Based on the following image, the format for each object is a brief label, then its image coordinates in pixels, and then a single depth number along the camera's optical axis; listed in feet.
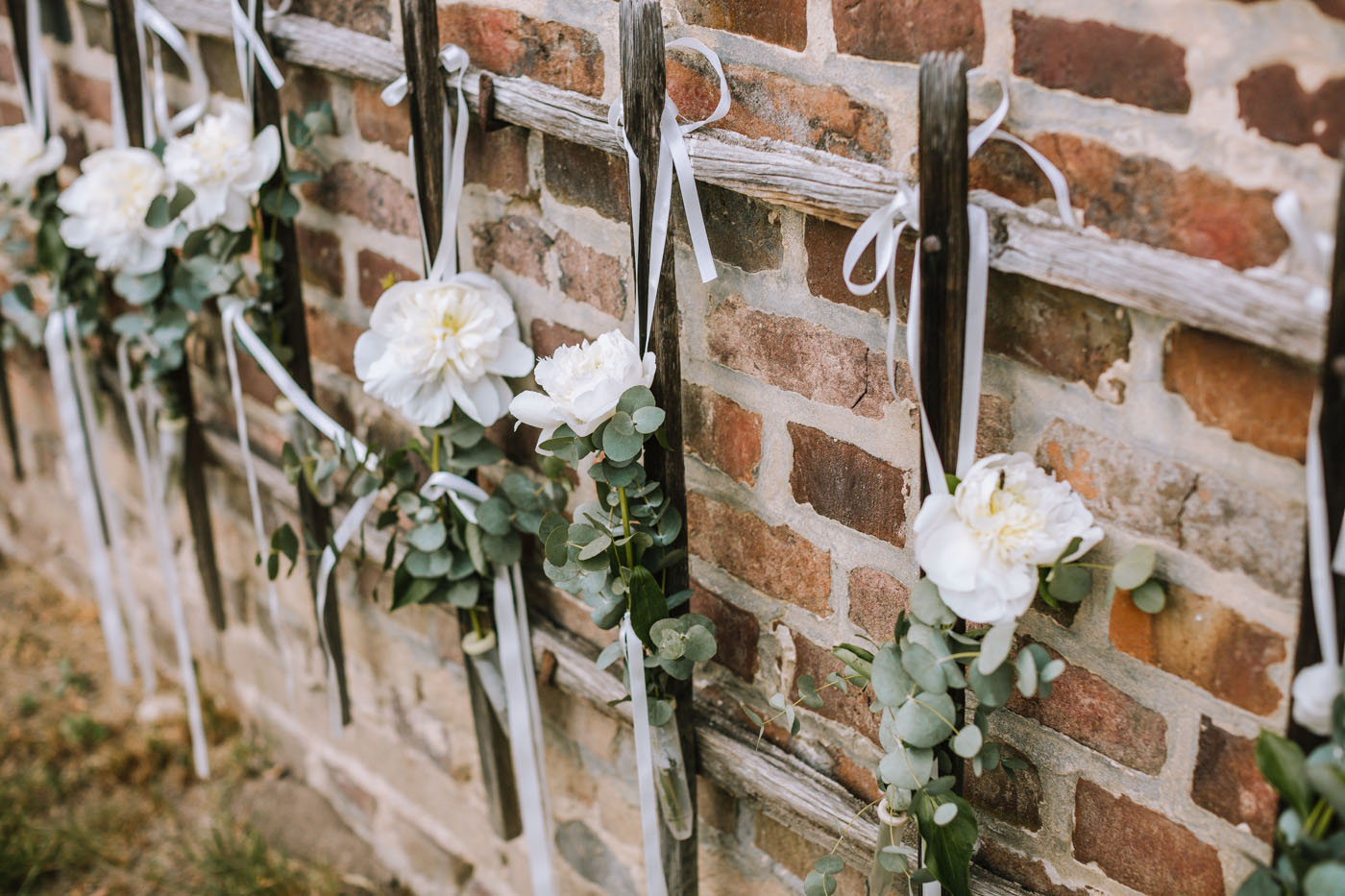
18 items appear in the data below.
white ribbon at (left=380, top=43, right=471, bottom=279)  4.18
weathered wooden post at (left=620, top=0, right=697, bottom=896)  3.36
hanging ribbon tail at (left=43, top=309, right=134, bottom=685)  6.81
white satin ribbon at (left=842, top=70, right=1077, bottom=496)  2.87
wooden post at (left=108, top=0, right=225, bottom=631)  5.83
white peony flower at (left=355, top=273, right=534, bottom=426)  4.26
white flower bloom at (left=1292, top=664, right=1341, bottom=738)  2.52
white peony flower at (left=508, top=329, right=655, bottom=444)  3.55
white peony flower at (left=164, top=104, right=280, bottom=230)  4.99
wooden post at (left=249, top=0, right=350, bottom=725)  5.11
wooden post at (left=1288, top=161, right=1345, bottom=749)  2.34
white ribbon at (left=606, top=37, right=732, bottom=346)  3.45
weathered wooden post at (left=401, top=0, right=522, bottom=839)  4.17
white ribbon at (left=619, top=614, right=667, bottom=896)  3.99
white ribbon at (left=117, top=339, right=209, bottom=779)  6.81
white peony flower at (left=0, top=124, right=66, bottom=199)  6.31
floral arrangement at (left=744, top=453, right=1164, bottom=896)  2.90
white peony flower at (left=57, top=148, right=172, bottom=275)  5.45
